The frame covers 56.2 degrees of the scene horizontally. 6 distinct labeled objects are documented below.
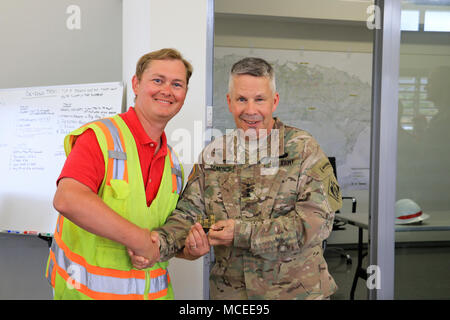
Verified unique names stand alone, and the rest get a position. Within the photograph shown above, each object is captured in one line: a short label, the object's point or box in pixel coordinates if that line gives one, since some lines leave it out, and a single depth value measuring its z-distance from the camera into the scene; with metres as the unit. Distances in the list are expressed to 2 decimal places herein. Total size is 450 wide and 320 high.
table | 2.82
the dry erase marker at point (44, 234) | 2.96
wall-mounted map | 4.95
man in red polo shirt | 1.25
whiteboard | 3.00
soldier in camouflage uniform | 1.42
